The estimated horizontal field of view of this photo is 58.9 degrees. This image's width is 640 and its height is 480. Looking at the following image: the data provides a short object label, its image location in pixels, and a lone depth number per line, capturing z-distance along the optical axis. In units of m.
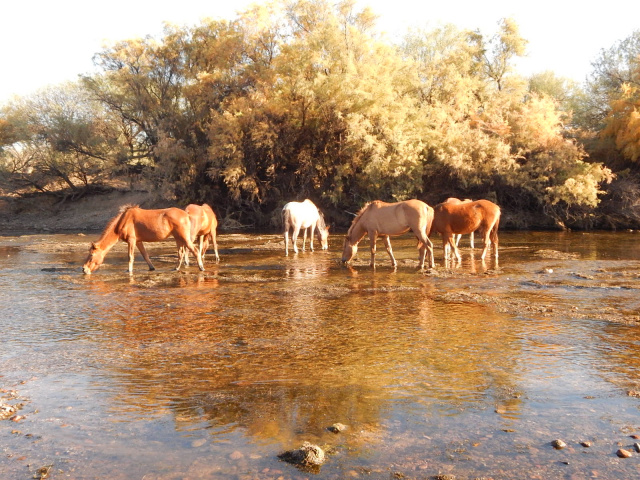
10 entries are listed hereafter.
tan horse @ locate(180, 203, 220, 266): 13.91
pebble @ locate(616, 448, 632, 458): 3.74
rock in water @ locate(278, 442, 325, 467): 3.69
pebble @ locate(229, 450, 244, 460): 3.81
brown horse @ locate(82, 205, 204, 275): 12.98
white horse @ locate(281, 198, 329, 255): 16.81
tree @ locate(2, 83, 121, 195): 34.00
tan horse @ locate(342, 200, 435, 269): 13.27
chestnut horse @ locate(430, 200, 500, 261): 14.34
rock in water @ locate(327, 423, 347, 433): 4.20
